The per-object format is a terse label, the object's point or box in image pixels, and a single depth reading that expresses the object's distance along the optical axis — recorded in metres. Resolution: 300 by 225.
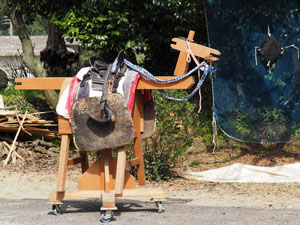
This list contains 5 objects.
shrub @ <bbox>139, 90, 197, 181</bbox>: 14.88
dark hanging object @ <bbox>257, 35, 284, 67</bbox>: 15.35
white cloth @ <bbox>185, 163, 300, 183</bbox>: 14.94
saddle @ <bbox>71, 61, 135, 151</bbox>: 10.03
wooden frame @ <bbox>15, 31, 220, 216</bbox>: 10.09
